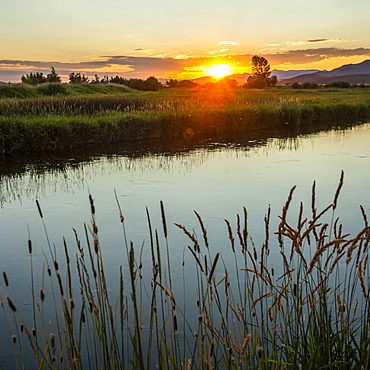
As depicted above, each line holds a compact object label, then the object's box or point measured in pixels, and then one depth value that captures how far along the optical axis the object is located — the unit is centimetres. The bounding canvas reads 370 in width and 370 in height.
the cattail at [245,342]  135
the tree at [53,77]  4042
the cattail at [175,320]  137
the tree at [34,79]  3944
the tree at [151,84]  5550
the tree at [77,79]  4500
